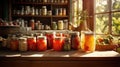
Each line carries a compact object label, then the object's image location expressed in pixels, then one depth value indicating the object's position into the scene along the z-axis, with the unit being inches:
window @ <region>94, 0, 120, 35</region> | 116.0
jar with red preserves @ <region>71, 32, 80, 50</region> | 70.5
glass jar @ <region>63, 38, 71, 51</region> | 69.4
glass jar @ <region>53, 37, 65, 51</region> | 68.7
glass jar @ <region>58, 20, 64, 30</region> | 213.6
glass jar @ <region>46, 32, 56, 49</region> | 73.5
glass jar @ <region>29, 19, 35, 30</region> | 212.2
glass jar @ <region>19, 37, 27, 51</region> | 67.8
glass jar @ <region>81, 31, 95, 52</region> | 67.4
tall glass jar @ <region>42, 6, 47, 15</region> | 214.1
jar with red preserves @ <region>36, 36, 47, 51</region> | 68.4
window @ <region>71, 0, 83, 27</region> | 176.4
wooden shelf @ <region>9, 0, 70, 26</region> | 214.4
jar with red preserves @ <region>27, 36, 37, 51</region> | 68.9
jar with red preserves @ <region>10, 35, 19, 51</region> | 69.3
